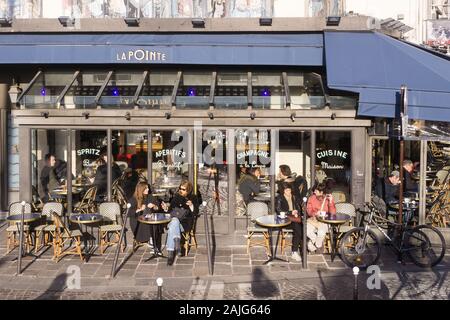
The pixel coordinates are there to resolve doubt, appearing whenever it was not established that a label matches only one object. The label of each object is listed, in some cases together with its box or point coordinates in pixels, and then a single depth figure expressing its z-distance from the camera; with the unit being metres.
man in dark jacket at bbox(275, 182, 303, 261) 10.29
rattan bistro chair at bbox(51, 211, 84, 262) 10.29
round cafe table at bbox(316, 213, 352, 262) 9.99
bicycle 9.73
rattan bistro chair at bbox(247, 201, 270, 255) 10.78
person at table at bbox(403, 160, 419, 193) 11.66
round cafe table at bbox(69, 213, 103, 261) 10.38
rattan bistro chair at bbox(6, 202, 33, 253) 10.86
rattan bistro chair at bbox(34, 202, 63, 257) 11.09
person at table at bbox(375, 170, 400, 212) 11.57
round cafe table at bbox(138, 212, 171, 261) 10.12
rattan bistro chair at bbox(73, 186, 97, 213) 11.91
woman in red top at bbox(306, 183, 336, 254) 10.45
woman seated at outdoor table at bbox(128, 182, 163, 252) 10.77
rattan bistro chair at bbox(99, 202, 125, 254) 11.09
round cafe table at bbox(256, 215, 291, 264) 9.95
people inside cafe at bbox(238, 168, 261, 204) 11.84
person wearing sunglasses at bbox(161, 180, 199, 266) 10.09
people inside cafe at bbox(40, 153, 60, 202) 12.14
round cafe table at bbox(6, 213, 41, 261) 10.48
